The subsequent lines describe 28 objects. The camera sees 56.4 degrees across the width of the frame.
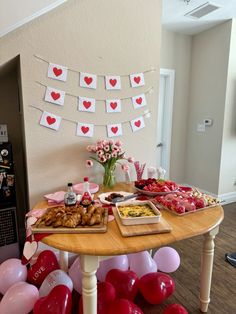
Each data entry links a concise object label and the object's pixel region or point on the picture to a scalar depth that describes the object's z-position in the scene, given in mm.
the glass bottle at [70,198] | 1391
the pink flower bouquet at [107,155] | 1854
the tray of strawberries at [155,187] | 1605
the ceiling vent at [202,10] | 2754
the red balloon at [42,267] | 1686
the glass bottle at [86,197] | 1396
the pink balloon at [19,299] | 1365
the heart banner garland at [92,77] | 1799
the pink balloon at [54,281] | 1505
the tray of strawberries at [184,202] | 1362
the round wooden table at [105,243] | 1006
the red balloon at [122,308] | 1285
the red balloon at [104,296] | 1362
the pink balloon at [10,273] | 1587
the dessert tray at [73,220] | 1120
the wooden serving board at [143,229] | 1099
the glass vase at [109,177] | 1893
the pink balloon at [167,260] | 1844
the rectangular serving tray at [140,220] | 1169
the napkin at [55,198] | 1552
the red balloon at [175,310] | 1360
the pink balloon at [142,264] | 1745
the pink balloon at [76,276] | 1644
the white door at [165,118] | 3656
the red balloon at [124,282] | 1549
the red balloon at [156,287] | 1547
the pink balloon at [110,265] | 1735
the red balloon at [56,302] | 1265
